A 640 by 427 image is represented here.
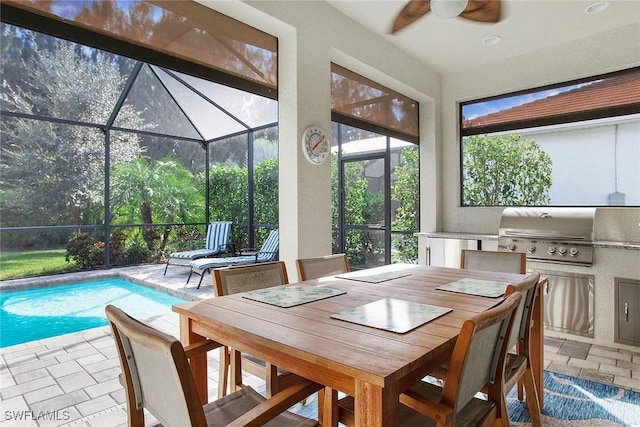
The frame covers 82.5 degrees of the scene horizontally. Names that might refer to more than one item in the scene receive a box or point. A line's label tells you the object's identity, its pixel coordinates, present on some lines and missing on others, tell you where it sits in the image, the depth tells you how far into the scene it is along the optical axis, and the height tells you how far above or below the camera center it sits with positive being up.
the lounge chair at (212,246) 6.60 -0.58
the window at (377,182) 4.52 +0.51
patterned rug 2.05 -1.18
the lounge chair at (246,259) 5.62 -0.69
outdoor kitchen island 3.22 -0.72
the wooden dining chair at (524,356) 1.54 -0.71
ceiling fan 2.25 +1.68
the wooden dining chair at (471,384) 1.07 -0.57
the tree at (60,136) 7.17 +1.73
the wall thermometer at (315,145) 3.09 +0.61
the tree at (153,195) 8.03 +0.52
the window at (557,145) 3.77 +0.79
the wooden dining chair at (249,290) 1.68 -0.40
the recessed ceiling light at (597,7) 3.20 +1.83
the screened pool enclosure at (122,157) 6.86 +1.32
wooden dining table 0.95 -0.40
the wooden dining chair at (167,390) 0.89 -0.48
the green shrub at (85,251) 7.40 -0.66
